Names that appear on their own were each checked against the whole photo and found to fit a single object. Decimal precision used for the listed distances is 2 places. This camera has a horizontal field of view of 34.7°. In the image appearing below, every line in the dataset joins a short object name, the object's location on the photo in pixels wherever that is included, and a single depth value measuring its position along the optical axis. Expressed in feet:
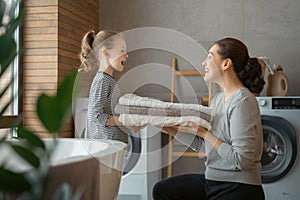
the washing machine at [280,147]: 12.34
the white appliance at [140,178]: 13.11
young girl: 9.50
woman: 7.65
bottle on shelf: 13.50
